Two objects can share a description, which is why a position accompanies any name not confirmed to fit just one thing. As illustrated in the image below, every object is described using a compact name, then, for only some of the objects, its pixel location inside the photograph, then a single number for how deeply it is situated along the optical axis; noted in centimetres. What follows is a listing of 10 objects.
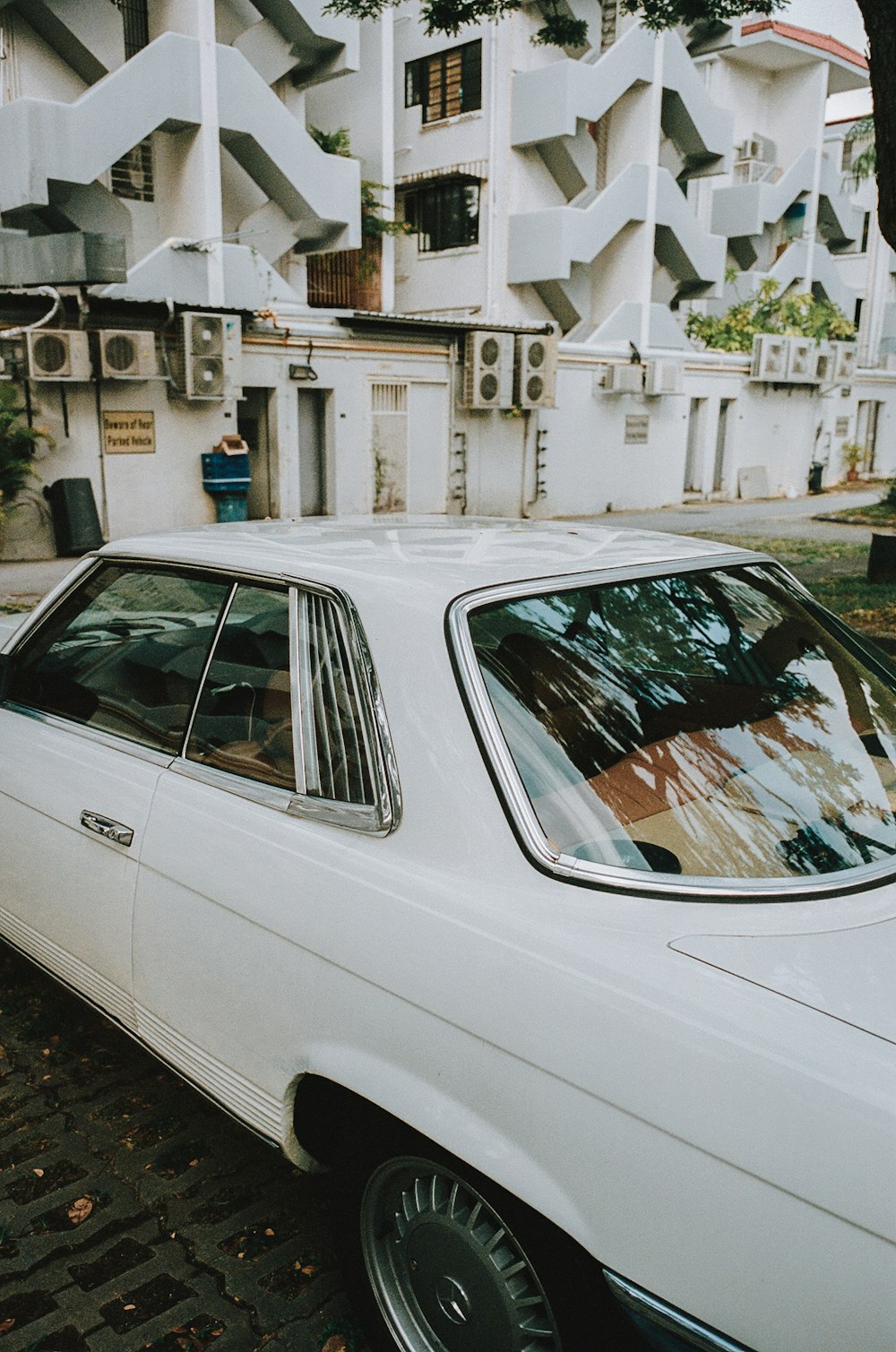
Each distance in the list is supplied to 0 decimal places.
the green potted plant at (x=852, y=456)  3150
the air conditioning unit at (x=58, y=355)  1377
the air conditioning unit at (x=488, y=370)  1938
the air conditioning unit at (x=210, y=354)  1523
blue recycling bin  1652
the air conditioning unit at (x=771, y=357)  2611
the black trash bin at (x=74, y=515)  1495
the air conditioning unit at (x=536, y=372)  1984
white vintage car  154
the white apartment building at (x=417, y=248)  1581
